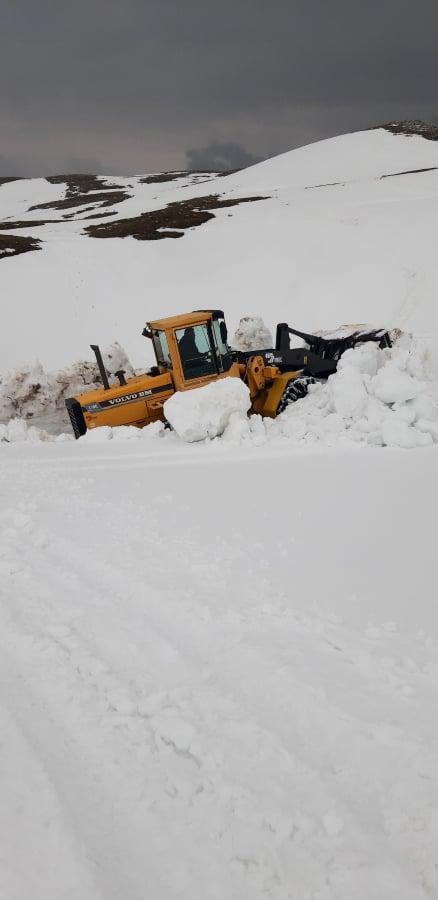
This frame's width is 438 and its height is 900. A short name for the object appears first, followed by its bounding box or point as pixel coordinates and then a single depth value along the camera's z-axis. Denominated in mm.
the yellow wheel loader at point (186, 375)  9633
